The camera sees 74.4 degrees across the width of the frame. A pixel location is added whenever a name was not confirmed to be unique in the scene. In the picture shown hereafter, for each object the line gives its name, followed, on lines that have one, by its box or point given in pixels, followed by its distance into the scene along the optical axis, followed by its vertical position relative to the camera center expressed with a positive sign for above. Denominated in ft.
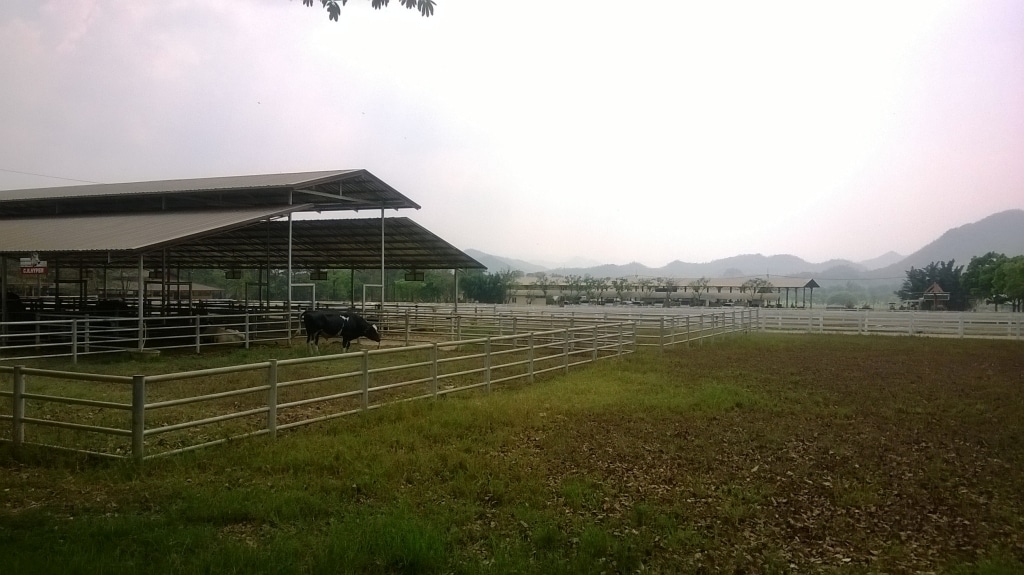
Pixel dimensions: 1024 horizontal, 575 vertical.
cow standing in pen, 60.03 -3.76
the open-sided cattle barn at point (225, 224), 59.88 +6.87
